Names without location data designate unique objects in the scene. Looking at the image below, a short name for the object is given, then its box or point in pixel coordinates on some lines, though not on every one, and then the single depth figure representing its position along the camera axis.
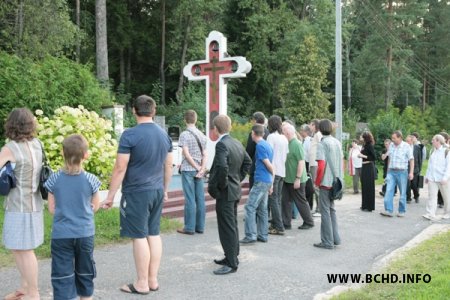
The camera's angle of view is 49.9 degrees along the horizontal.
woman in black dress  10.60
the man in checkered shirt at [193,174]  7.57
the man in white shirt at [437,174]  9.73
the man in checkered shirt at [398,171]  9.98
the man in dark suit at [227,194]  5.55
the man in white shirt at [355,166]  14.22
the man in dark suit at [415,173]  12.43
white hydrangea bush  8.70
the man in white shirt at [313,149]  9.06
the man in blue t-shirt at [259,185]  6.95
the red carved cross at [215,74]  12.73
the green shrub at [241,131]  18.25
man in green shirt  8.12
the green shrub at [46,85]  10.48
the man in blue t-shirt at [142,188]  4.66
